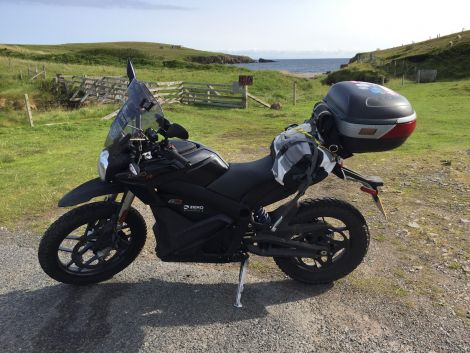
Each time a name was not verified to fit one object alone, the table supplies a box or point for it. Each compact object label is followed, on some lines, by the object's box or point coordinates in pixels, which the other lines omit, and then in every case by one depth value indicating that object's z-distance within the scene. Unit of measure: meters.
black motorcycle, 3.26
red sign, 19.81
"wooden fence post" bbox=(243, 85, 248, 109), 19.97
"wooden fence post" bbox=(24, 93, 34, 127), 15.41
